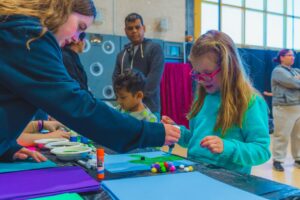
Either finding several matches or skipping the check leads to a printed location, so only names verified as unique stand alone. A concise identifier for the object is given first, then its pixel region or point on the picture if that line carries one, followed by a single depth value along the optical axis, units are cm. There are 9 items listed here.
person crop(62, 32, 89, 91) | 180
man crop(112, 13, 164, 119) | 228
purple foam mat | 64
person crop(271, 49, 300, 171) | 307
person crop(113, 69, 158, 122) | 181
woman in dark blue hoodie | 69
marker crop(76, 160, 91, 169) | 87
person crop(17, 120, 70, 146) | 127
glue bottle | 77
